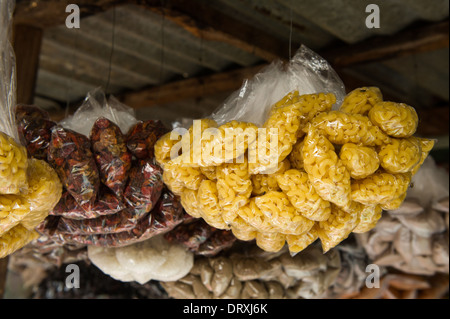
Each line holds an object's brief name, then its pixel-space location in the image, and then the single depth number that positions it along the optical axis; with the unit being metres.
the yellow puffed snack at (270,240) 1.22
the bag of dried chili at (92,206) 1.31
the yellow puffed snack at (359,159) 1.01
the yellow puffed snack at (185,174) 1.22
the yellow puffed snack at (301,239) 1.19
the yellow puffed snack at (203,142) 1.12
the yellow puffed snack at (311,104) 1.10
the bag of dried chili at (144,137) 1.37
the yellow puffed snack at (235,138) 1.10
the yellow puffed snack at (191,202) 1.27
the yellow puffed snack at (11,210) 1.06
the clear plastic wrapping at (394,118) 1.04
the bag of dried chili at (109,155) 1.32
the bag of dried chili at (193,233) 1.68
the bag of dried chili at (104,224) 1.38
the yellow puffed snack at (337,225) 1.13
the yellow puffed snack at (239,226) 1.15
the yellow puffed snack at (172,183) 1.26
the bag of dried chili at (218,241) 1.73
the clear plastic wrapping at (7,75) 1.14
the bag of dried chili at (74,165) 1.25
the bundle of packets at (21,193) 1.02
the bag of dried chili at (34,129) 1.32
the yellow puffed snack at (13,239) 1.18
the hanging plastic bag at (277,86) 1.23
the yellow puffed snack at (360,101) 1.11
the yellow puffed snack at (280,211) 1.08
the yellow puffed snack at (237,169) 1.12
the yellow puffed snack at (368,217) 1.18
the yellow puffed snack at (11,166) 1.00
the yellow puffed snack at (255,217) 1.11
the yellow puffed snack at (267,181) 1.13
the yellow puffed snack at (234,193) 1.12
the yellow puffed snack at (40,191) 1.12
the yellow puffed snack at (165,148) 1.28
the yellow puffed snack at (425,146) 1.17
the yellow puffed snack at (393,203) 1.13
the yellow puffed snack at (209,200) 1.18
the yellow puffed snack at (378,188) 1.06
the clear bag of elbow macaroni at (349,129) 1.04
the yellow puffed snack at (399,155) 1.05
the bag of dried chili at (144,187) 1.34
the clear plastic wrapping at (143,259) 1.66
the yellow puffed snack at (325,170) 1.02
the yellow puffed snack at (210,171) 1.20
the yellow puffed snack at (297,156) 1.12
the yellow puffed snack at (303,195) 1.06
